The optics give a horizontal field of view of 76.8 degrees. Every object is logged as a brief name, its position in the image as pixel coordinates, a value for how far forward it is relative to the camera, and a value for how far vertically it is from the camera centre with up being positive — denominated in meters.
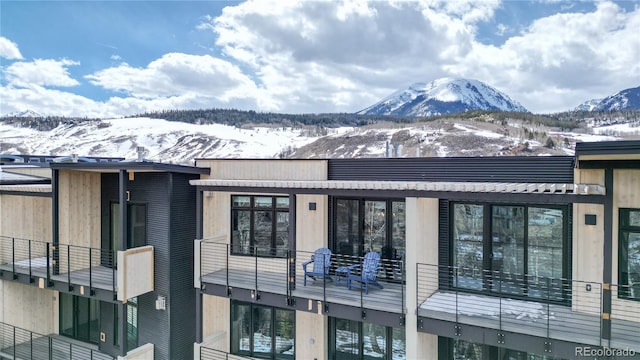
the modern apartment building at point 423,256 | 6.57 -1.64
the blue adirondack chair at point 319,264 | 8.72 -1.93
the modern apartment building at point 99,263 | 9.84 -2.29
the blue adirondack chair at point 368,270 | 8.24 -1.94
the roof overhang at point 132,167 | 8.97 +0.21
